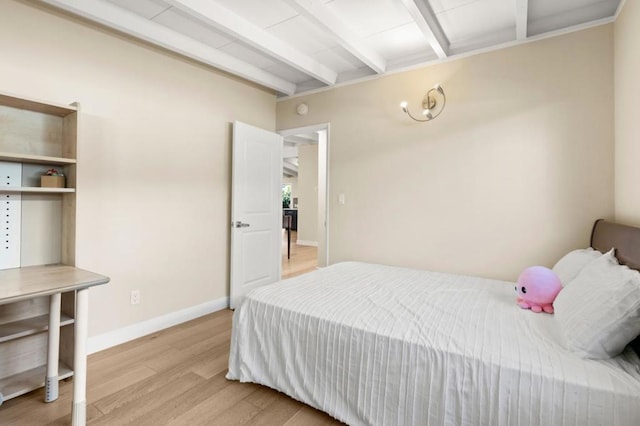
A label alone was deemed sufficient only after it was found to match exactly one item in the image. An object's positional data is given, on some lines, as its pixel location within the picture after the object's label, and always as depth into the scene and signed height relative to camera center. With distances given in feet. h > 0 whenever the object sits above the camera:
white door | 11.20 +0.17
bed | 3.89 -2.06
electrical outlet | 8.87 -2.38
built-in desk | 5.10 -2.15
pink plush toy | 5.82 -1.36
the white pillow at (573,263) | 6.15 -0.96
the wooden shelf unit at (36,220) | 6.28 -0.19
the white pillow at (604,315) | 3.94 -1.30
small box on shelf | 6.62 +0.63
